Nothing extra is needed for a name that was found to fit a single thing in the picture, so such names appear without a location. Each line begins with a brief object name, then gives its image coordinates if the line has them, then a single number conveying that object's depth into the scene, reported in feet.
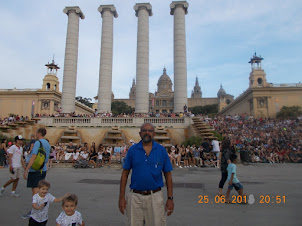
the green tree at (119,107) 309.01
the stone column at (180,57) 109.19
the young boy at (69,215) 10.35
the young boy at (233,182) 19.43
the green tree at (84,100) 318.04
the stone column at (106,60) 112.27
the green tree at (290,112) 149.38
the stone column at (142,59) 110.11
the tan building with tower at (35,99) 182.50
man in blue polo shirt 10.19
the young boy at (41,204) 11.85
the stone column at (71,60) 114.01
